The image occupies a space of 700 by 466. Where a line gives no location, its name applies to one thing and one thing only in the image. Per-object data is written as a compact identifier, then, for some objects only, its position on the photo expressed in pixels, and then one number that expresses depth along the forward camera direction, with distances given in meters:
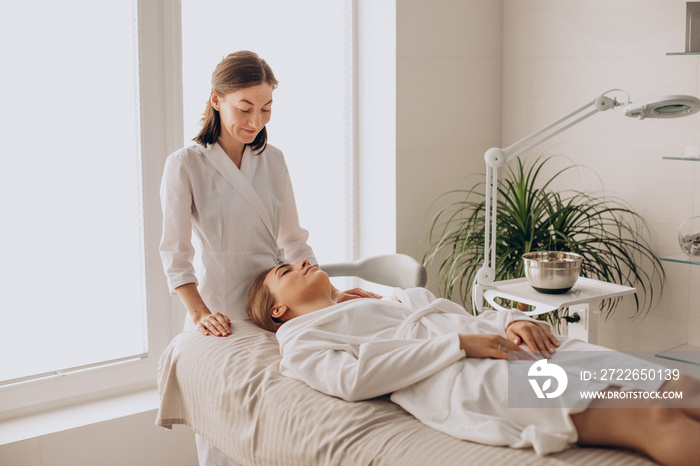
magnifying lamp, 2.24
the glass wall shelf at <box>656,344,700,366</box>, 2.71
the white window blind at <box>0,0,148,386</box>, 2.65
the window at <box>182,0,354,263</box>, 3.06
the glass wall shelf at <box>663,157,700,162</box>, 2.50
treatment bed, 1.44
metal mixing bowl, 2.48
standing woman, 2.17
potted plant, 2.94
